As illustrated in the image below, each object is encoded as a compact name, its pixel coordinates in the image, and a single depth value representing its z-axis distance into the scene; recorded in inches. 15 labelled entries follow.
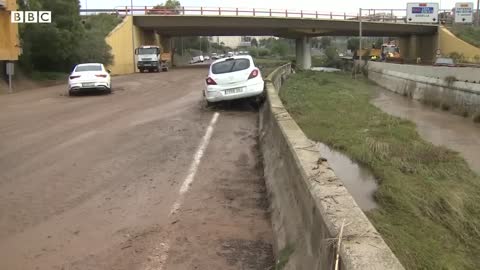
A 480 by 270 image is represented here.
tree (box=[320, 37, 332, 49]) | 6907.5
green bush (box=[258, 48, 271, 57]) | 6289.4
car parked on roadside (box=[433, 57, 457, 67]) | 1827.6
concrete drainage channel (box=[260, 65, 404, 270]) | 149.3
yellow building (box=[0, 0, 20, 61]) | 1216.2
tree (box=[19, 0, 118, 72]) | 1439.5
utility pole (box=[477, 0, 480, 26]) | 3284.0
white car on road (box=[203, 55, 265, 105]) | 692.1
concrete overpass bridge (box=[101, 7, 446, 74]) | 2231.8
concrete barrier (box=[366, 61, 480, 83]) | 1062.7
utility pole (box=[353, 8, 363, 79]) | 2203.5
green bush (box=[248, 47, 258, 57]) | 6187.5
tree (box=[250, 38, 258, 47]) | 7561.5
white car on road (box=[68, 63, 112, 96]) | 982.4
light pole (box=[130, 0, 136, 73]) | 2257.6
